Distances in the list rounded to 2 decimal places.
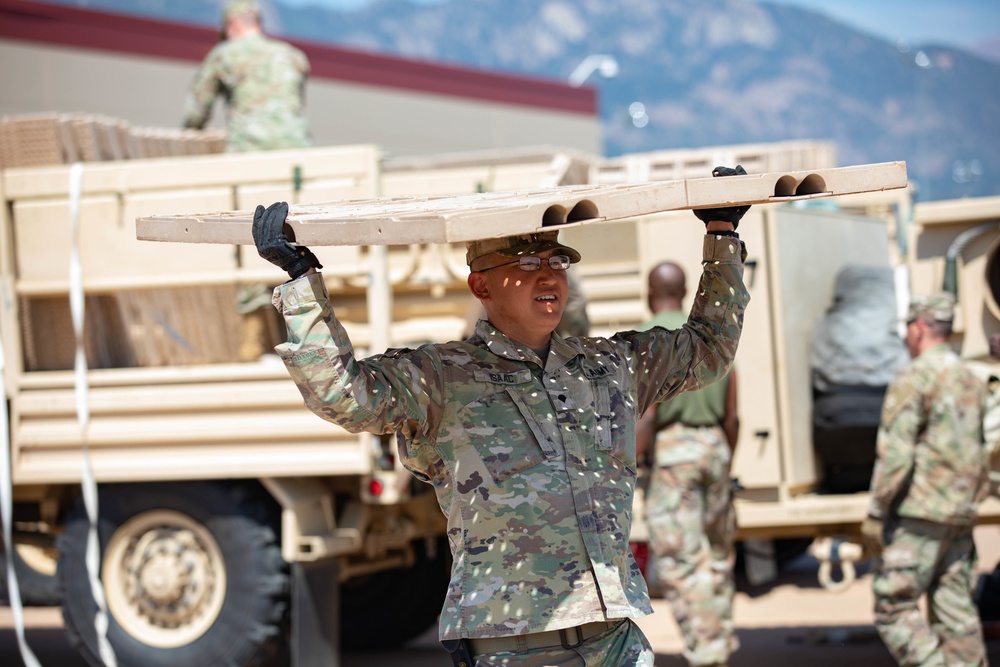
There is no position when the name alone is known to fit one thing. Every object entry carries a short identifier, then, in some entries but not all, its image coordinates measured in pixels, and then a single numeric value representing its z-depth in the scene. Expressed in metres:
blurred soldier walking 11.01
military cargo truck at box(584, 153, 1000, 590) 12.80
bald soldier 11.83
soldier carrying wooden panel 5.95
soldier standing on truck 14.54
